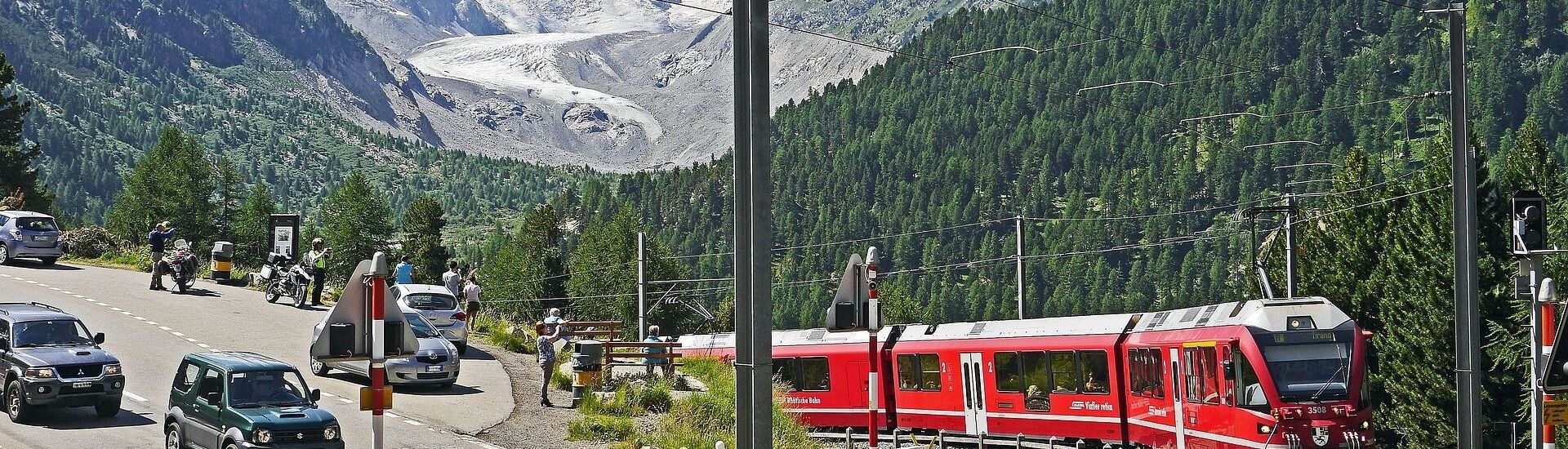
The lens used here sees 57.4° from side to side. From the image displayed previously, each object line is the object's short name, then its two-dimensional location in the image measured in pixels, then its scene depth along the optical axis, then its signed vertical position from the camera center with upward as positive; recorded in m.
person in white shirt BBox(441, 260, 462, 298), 35.66 -1.13
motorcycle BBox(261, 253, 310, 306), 36.78 -1.04
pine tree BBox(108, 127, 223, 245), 101.72 +3.68
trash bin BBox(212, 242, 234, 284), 43.66 -0.68
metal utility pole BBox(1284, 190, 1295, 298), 36.50 -0.61
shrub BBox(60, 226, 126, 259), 51.16 -0.02
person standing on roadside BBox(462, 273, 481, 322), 37.53 -1.52
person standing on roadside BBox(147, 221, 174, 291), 38.66 -0.04
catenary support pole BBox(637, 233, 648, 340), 52.69 -2.06
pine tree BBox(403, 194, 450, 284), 113.94 -0.11
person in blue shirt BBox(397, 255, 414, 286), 33.50 -0.89
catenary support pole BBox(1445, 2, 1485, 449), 20.36 -0.53
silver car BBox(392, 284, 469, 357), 31.08 -1.59
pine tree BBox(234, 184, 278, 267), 121.94 +1.23
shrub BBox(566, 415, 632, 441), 23.55 -3.28
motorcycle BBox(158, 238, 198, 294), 38.38 -0.72
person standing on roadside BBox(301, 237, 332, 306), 35.22 -0.68
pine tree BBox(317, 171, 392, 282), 118.12 +0.91
